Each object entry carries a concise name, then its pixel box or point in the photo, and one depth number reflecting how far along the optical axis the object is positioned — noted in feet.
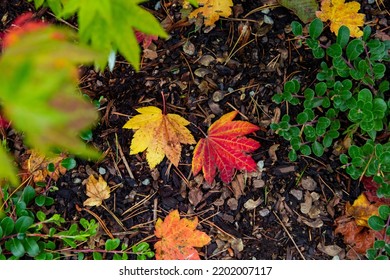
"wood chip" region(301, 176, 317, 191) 3.21
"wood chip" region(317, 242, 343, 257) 3.20
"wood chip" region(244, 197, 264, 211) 3.22
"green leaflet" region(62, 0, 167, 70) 2.33
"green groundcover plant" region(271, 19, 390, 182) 3.02
